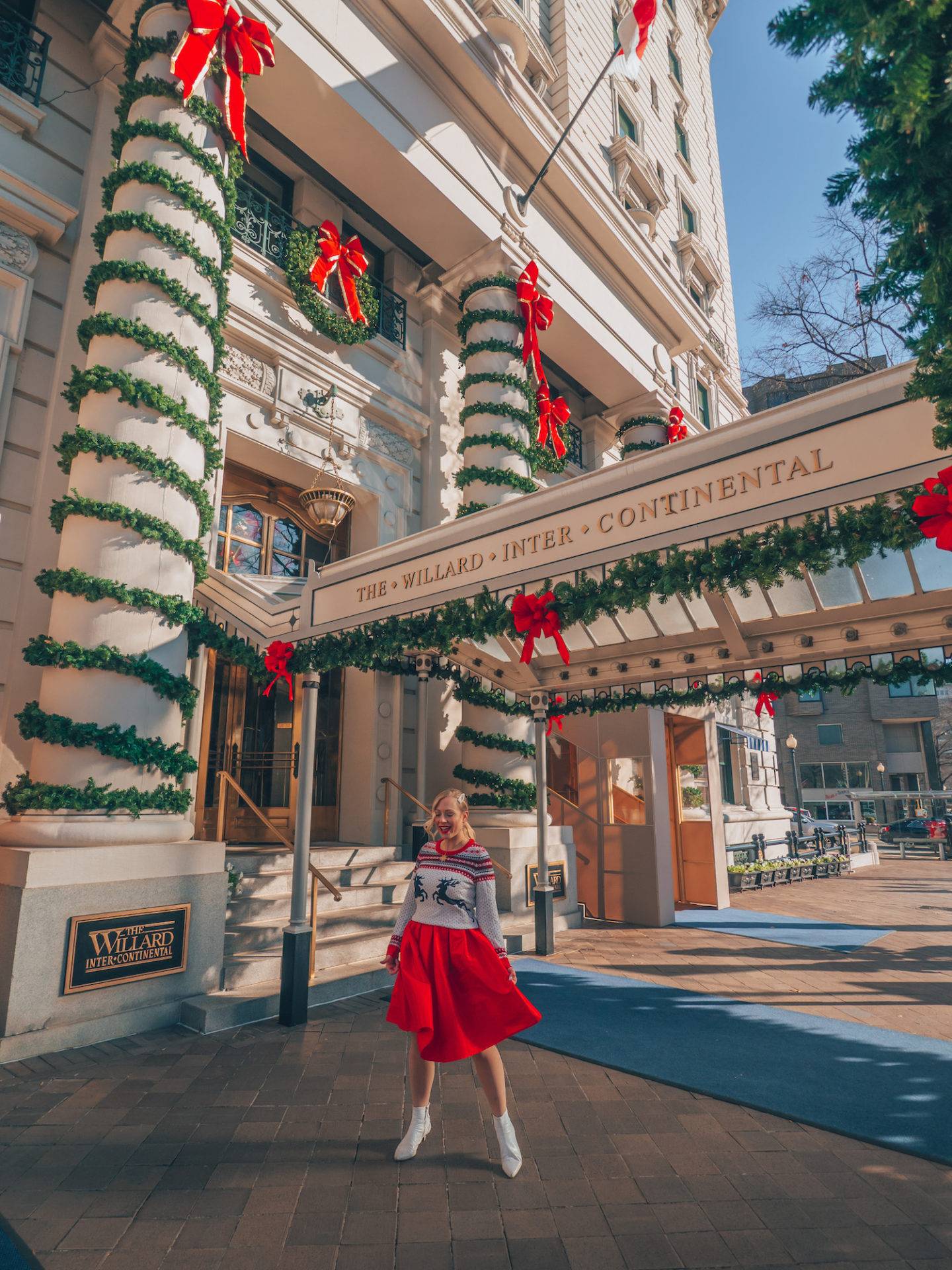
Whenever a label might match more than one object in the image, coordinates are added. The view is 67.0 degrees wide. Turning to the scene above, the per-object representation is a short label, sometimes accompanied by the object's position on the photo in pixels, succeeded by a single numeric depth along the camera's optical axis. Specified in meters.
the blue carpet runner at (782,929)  10.10
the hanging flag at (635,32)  11.20
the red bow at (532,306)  12.66
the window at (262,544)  10.55
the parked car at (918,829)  33.66
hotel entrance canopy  4.05
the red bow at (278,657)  6.95
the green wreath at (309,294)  10.66
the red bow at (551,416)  13.95
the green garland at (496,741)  10.99
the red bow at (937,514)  3.11
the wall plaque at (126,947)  5.57
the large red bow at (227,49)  7.40
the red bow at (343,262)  11.00
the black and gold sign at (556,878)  10.30
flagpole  12.59
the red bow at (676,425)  17.05
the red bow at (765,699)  7.63
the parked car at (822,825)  28.07
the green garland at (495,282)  12.61
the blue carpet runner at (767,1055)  4.32
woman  3.65
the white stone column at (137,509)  6.39
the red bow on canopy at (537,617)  5.64
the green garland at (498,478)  11.82
